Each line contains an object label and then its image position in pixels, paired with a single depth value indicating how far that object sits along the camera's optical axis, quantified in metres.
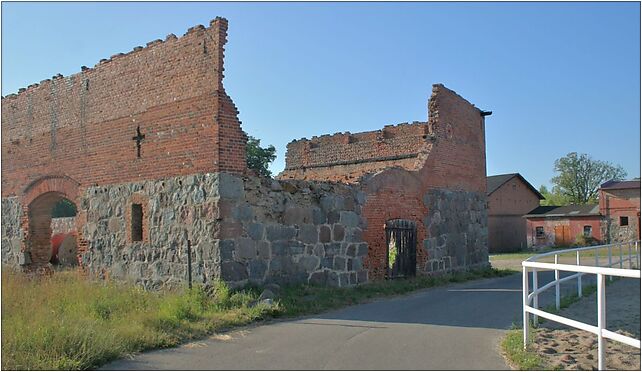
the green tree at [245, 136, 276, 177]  43.25
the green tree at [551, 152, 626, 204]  77.94
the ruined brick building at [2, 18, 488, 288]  12.47
